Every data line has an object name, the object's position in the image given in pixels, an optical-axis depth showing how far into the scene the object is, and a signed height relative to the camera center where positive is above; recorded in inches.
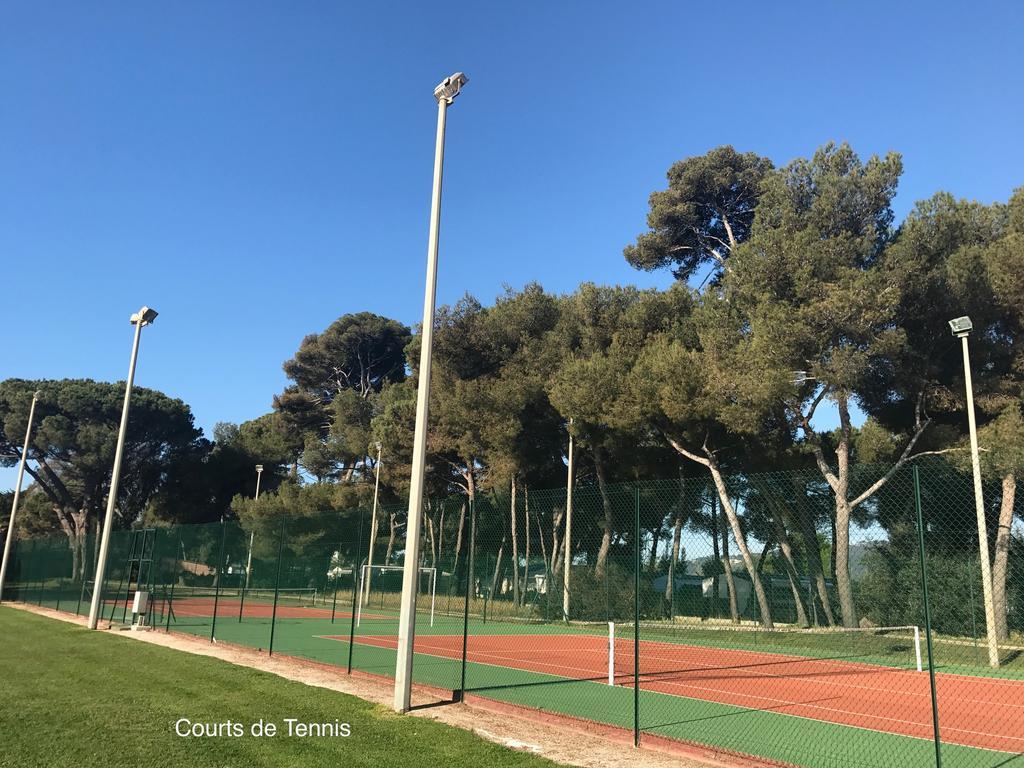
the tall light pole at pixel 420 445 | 328.8 +46.8
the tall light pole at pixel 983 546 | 447.5 +14.1
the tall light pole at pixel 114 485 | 711.1 +47.0
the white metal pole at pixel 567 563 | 861.2 -15.1
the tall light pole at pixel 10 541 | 1079.6 -17.5
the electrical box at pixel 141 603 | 698.2 -63.5
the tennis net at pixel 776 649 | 573.0 -70.6
